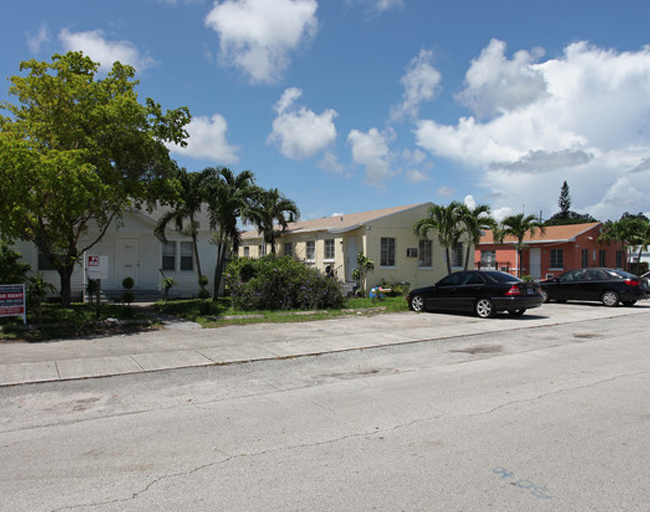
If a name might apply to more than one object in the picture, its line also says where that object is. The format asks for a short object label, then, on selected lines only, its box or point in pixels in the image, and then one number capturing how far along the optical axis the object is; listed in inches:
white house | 756.6
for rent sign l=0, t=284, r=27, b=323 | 460.4
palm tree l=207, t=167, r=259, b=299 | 752.3
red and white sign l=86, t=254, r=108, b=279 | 479.8
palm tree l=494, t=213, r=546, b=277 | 1145.4
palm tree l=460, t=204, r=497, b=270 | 883.4
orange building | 1325.0
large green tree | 434.3
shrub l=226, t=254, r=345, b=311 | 636.7
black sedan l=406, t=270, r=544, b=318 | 575.5
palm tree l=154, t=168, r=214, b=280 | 735.1
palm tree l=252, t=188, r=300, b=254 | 918.6
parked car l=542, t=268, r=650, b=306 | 721.6
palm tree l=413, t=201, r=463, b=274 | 888.3
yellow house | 883.4
